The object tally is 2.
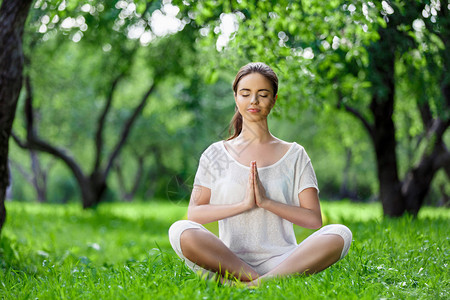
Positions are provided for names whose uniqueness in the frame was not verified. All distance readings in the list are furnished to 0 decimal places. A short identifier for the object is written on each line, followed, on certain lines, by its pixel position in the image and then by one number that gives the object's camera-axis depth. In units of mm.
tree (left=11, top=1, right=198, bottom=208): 11711
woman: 3670
